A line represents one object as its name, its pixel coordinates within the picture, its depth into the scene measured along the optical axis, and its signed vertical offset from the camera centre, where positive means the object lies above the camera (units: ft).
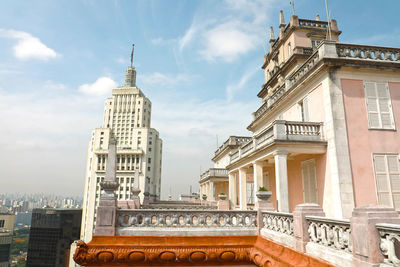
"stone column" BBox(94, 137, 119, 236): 23.90 -2.07
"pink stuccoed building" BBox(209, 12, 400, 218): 37.52 +8.73
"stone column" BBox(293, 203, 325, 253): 17.66 -2.49
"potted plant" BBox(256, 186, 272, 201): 27.16 -0.82
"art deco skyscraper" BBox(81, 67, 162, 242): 291.58 +49.77
